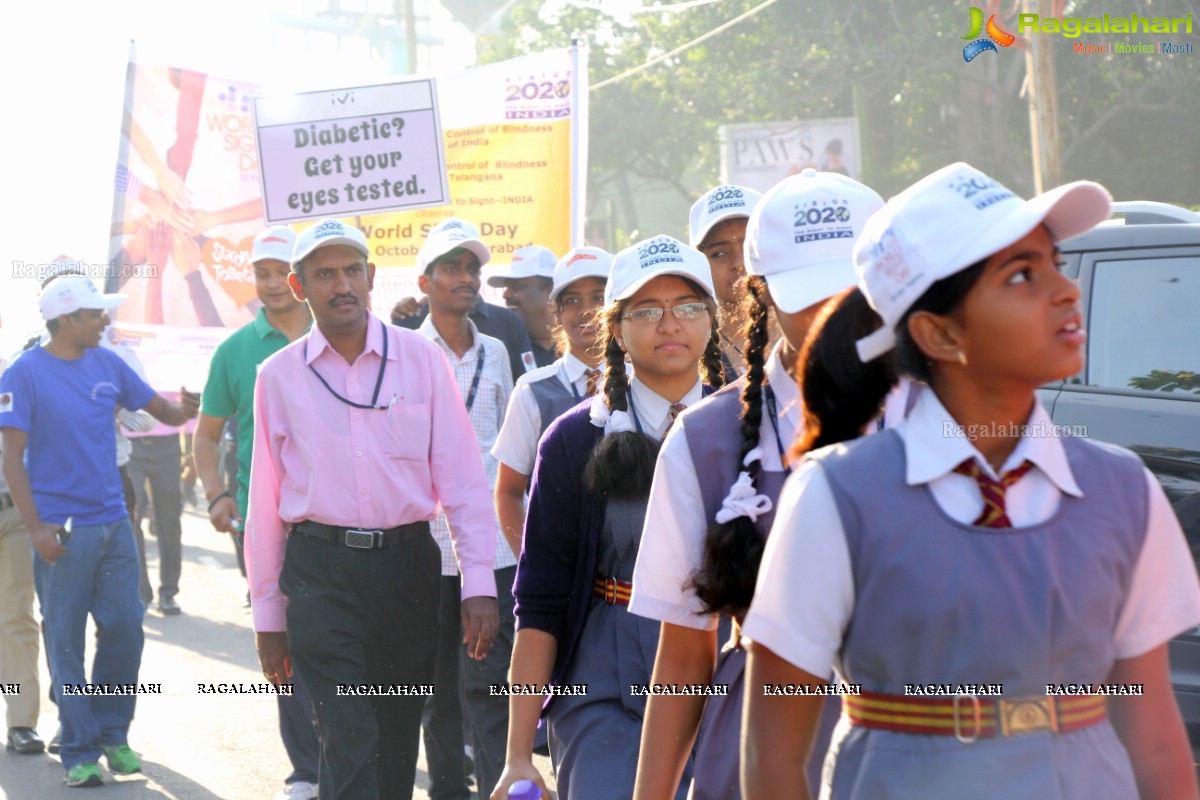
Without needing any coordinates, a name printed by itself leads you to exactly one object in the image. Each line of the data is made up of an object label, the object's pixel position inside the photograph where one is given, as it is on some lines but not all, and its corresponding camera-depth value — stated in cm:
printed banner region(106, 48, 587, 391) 1065
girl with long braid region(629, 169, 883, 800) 264
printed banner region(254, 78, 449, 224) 928
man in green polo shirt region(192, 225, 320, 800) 645
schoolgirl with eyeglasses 354
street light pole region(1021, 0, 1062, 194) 1447
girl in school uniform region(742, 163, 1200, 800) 195
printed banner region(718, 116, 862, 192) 2717
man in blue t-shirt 709
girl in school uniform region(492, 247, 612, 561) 516
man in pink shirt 493
